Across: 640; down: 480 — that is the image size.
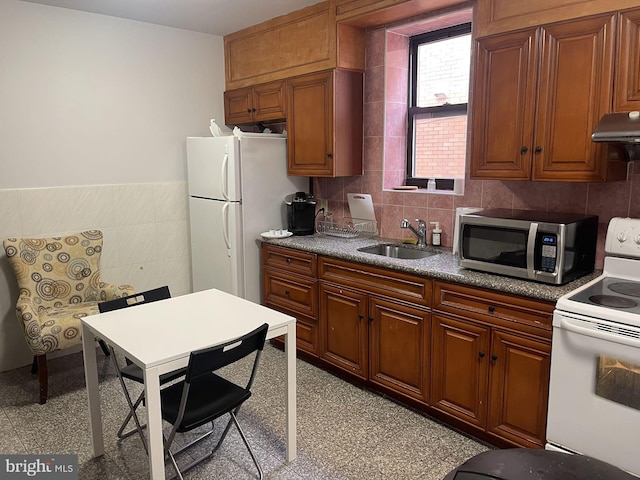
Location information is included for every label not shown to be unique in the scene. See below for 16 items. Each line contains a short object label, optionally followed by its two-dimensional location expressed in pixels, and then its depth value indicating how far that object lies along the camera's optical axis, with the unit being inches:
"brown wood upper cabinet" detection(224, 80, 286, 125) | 156.8
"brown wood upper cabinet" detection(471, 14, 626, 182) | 88.7
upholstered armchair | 122.1
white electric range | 76.4
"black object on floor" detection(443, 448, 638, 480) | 41.5
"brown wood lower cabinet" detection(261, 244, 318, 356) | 138.4
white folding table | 74.5
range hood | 77.6
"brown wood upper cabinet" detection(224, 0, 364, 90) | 137.4
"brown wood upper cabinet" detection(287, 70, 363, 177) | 140.0
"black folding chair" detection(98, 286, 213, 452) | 92.0
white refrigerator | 149.2
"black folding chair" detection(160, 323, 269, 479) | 75.7
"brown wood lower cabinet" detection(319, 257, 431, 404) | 111.1
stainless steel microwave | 90.6
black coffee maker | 153.9
